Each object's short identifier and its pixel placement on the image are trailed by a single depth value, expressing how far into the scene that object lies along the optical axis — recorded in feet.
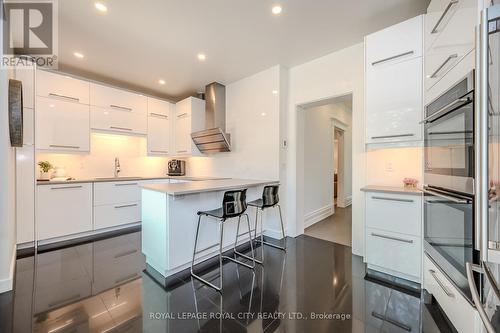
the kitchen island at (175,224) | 6.81
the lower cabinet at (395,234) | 6.13
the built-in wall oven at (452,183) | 3.91
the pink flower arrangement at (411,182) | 7.23
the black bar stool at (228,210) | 6.77
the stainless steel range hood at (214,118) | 12.50
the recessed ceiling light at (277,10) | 6.64
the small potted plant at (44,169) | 9.94
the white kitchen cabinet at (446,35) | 3.98
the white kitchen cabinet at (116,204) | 10.70
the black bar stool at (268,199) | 8.55
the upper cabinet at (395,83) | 6.40
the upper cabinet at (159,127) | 13.66
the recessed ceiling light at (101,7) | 6.45
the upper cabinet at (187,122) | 13.85
